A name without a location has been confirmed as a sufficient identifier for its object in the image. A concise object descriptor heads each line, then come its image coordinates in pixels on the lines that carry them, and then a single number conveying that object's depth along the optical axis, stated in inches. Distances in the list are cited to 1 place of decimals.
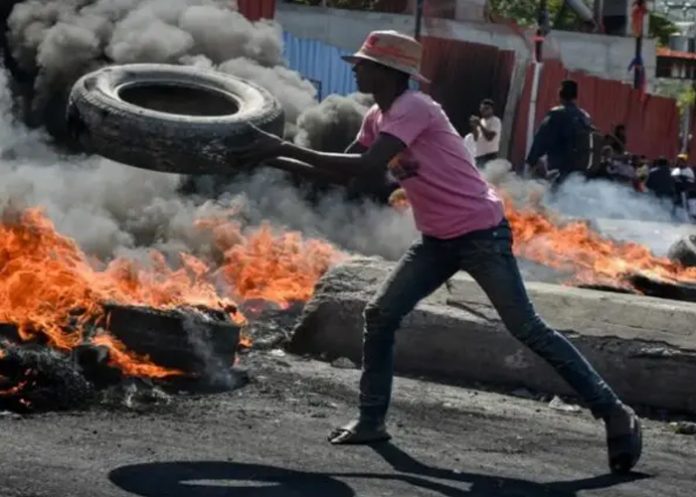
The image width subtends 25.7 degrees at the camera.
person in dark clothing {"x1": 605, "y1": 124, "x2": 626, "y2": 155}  941.2
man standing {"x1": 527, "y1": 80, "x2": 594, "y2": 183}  614.9
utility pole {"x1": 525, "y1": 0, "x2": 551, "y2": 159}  1029.8
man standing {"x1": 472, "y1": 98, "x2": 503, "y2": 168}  671.8
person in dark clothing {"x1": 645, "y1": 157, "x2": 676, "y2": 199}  914.2
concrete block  308.0
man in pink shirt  233.1
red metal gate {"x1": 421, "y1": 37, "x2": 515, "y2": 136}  968.3
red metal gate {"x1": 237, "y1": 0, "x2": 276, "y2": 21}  821.2
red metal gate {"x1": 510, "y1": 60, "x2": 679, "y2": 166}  1037.2
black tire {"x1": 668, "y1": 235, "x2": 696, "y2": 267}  459.8
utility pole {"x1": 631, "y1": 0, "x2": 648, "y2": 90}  1392.7
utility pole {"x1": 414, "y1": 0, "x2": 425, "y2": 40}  998.0
